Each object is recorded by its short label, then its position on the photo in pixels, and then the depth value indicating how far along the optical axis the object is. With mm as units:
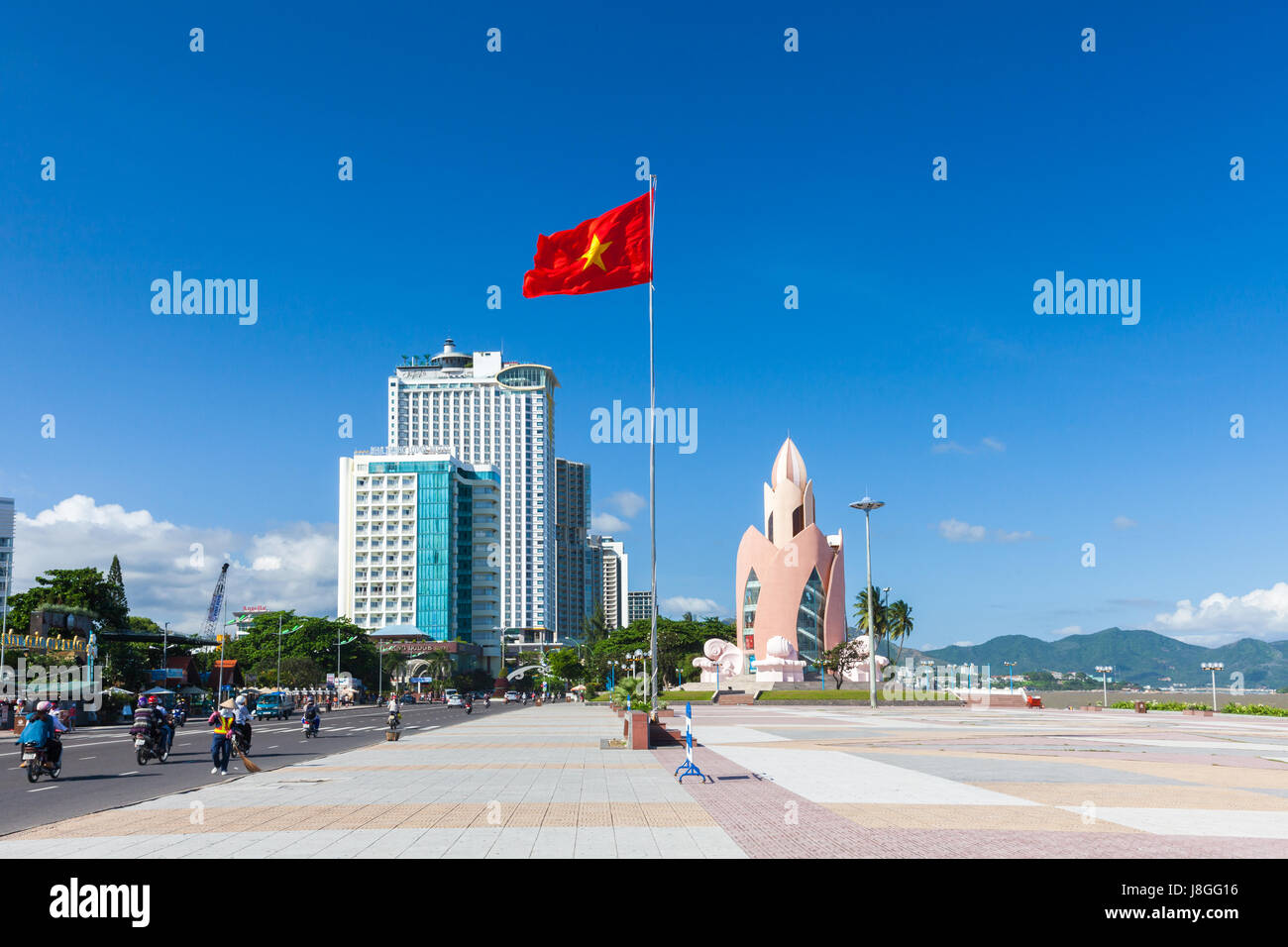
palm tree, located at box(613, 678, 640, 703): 29906
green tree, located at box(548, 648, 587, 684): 138250
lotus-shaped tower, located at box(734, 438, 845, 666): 101625
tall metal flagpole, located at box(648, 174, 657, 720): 28906
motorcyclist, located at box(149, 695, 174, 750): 24406
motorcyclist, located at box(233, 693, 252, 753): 21753
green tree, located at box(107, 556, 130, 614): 96875
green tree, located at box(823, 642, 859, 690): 88875
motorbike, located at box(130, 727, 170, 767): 23969
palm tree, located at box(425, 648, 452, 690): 122812
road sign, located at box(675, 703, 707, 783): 17641
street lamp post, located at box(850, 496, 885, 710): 54281
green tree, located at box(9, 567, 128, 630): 79062
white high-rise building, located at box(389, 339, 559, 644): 195500
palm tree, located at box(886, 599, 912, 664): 111875
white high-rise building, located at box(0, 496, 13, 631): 172125
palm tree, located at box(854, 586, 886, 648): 105938
